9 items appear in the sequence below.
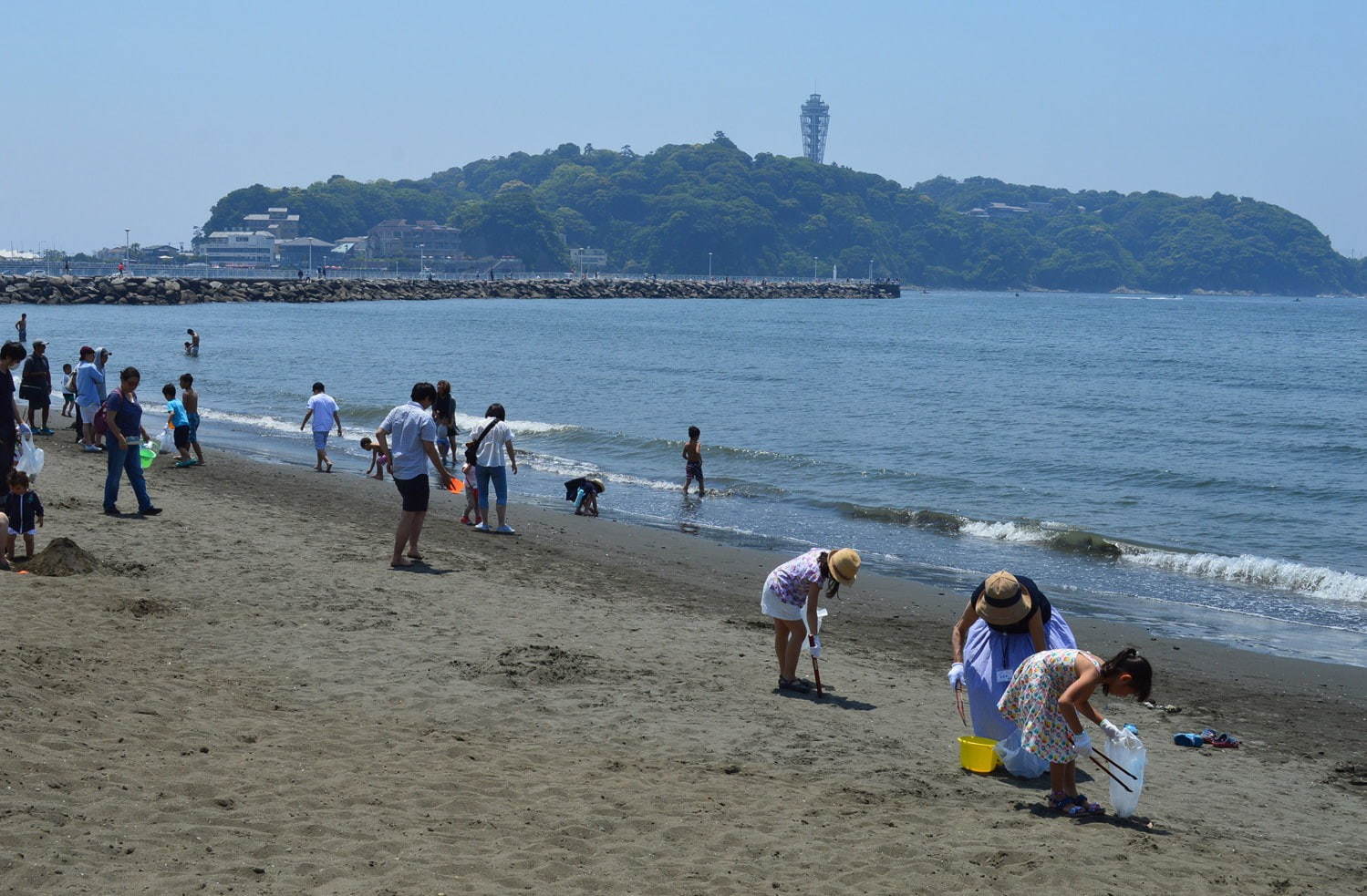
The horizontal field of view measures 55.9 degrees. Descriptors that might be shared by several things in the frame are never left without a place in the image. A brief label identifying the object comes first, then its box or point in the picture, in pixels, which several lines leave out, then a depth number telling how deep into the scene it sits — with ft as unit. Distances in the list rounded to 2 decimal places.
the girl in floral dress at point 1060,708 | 20.21
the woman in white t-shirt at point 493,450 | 45.83
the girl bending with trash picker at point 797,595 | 26.12
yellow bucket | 23.49
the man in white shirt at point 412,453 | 37.78
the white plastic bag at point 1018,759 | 23.22
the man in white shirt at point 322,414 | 64.34
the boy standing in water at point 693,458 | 63.16
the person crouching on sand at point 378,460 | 57.81
